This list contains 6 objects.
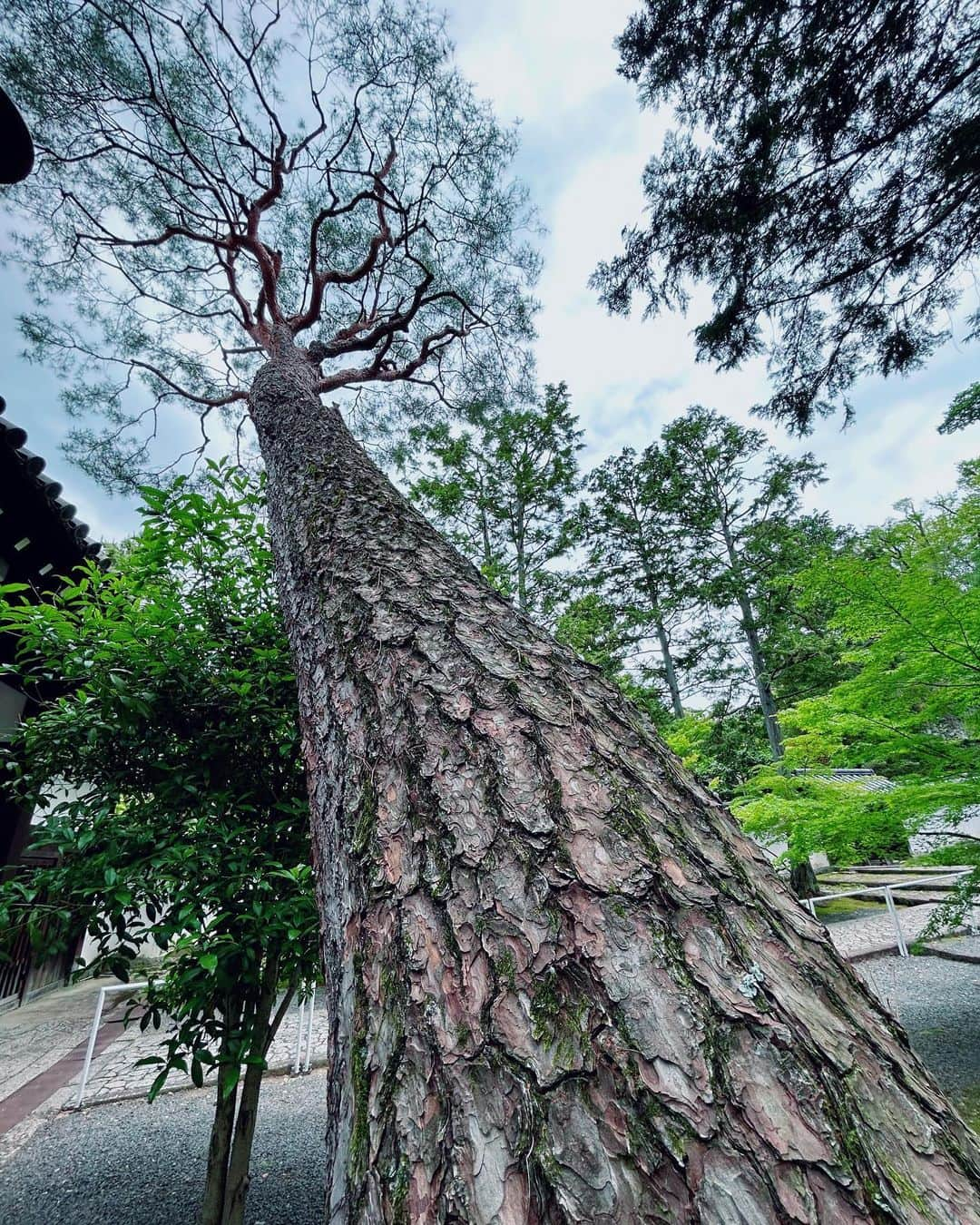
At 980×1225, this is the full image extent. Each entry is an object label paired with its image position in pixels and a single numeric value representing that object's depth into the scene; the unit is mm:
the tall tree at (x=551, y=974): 406
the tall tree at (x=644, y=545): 11641
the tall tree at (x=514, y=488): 9438
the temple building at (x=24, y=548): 3951
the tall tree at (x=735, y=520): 10930
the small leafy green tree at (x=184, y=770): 1656
